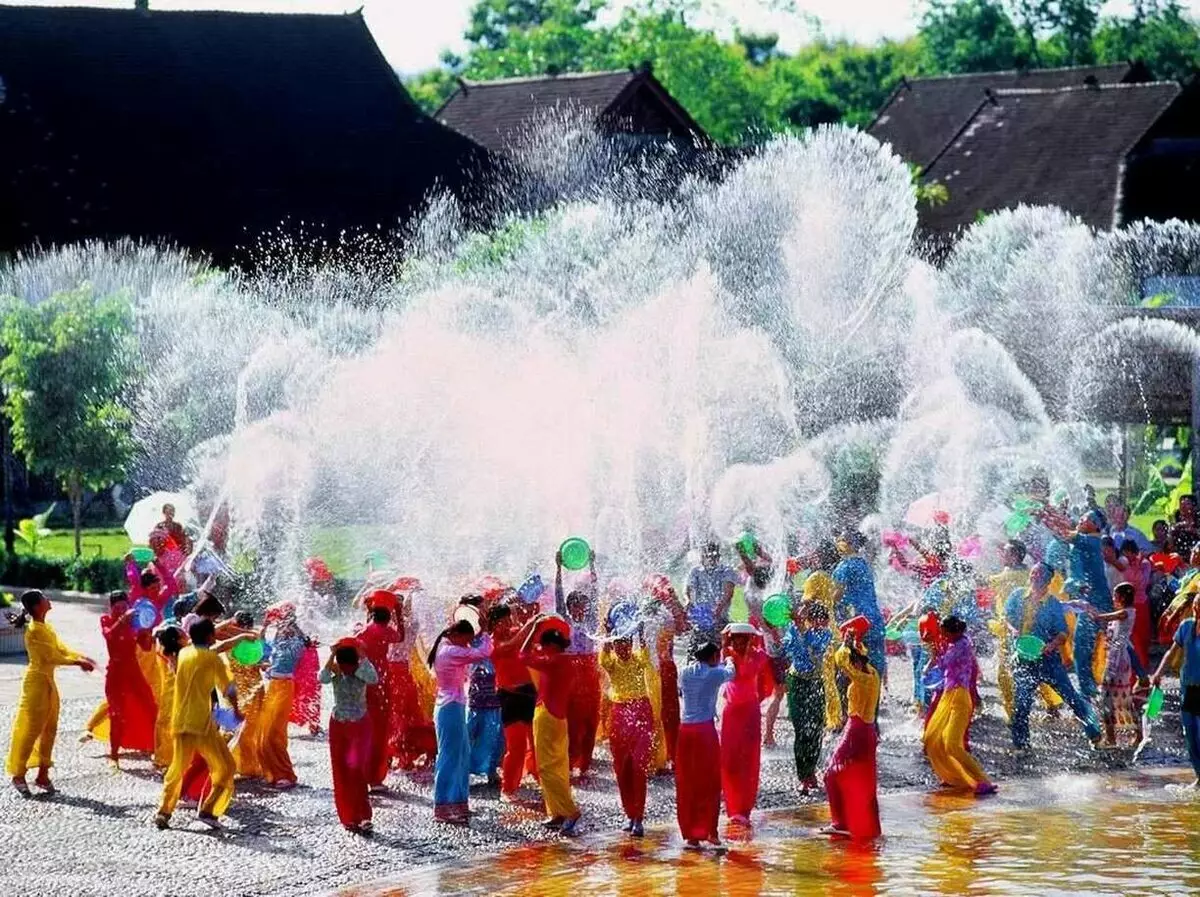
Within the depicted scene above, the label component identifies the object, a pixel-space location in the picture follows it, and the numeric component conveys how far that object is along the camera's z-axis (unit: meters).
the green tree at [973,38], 86.94
